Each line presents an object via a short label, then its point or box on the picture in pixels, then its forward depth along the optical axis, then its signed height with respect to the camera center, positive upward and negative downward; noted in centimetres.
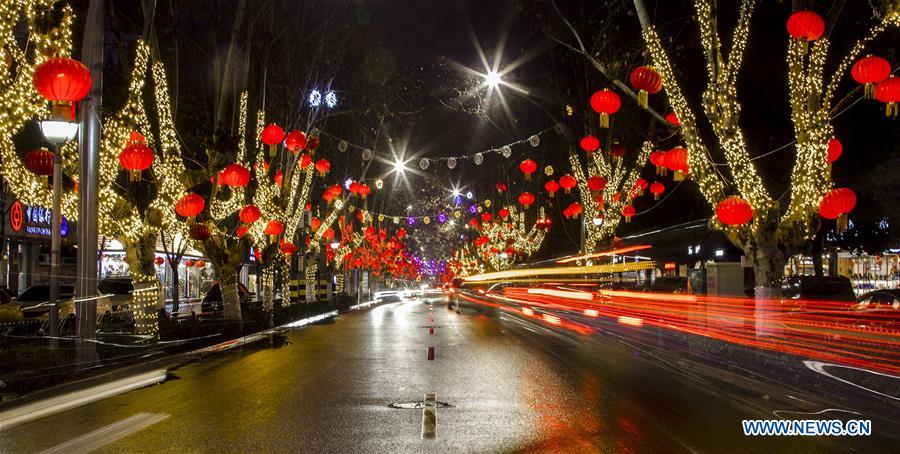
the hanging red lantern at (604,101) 1578 +336
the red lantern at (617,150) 2388 +354
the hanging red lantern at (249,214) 2050 +143
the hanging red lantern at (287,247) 2880 +74
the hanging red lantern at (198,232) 1947 +92
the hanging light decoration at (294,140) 2281 +382
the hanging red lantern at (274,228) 2438 +125
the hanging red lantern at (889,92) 1298 +286
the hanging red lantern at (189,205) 1717 +142
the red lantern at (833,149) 1569 +229
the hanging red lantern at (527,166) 2628 +338
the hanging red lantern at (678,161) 1700 +225
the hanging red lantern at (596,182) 2461 +260
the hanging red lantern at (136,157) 1425 +211
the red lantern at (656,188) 2556 +249
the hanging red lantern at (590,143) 2264 +358
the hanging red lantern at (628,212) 2911 +192
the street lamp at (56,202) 1391 +139
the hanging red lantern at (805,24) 1298 +404
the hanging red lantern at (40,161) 1523 +219
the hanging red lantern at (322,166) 2606 +345
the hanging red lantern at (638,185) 3131 +317
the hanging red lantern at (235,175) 1822 +222
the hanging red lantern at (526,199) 3350 +285
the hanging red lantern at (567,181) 2714 +292
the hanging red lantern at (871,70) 1281 +320
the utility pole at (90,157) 1437 +218
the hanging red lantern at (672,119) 1825 +344
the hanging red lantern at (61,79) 1122 +283
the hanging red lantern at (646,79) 1472 +355
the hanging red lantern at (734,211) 1407 +91
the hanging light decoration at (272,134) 1997 +350
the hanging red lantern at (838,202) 1381 +103
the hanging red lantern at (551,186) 2955 +299
